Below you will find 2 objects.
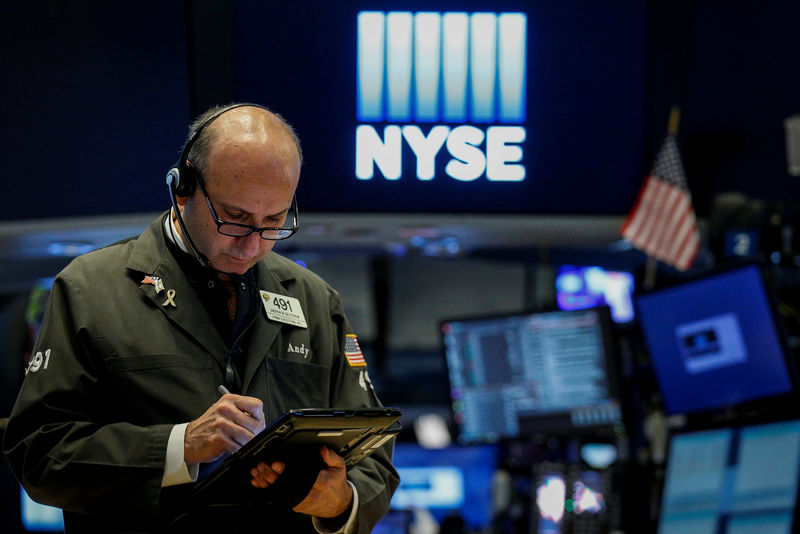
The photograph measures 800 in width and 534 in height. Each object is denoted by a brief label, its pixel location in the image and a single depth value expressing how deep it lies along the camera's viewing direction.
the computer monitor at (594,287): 12.91
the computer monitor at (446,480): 12.01
